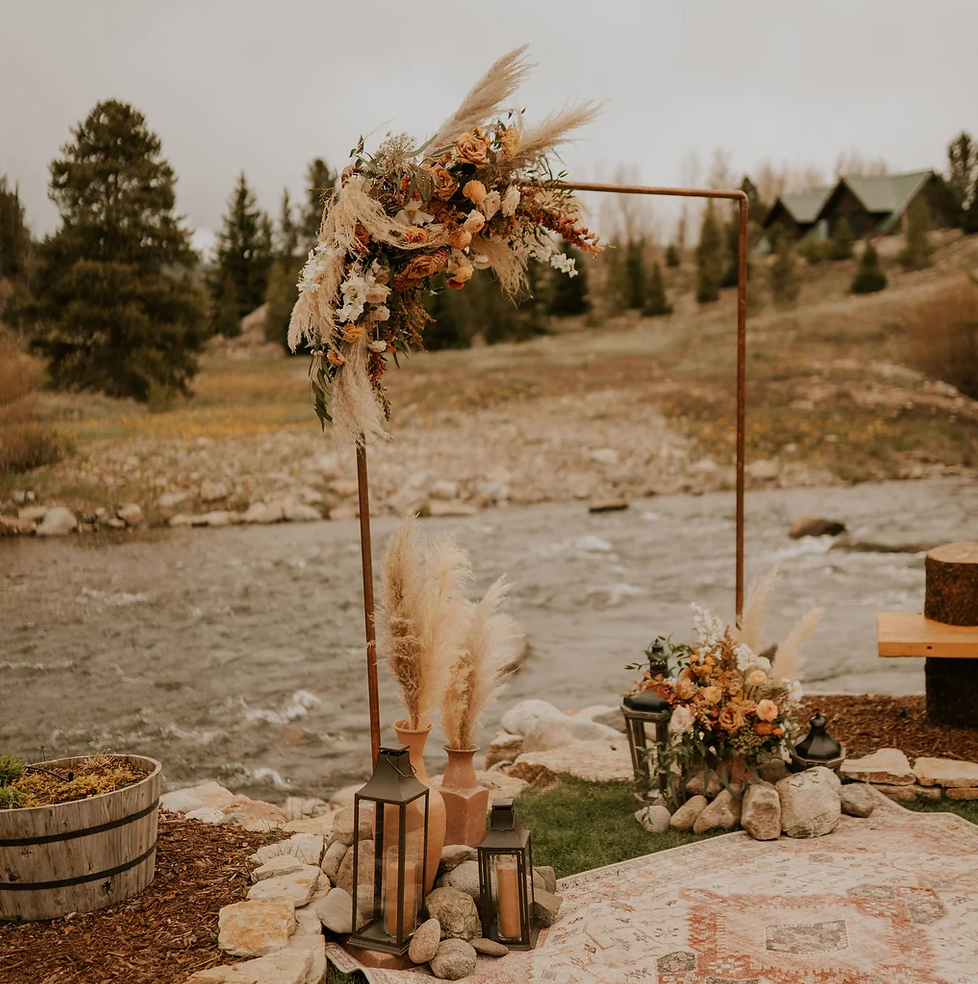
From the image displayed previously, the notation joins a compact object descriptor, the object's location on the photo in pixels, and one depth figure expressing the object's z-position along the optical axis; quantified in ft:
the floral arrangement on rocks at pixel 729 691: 12.54
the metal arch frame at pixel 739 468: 10.93
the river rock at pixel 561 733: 17.69
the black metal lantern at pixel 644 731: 13.20
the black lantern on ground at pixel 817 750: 13.05
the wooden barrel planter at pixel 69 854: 9.20
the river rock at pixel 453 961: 9.16
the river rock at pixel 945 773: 13.28
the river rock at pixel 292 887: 9.82
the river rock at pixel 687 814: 12.67
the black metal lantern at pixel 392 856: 9.39
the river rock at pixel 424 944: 9.36
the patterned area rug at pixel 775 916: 9.09
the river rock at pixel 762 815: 12.22
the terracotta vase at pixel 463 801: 10.90
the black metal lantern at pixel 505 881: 9.63
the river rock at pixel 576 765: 15.00
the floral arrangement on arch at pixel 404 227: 10.13
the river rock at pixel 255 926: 8.92
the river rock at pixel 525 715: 18.56
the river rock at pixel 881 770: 13.46
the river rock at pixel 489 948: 9.52
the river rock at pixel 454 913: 9.65
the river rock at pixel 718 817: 12.55
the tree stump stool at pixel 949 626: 14.60
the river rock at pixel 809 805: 12.27
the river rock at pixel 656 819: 12.70
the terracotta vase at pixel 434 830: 9.78
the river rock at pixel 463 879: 10.03
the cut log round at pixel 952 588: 14.67
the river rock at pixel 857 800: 12.71
